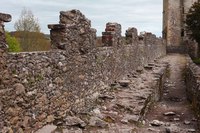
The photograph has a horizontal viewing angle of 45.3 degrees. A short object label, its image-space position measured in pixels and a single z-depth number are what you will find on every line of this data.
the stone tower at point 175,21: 29.52
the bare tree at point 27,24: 23.29
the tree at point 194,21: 22.60
